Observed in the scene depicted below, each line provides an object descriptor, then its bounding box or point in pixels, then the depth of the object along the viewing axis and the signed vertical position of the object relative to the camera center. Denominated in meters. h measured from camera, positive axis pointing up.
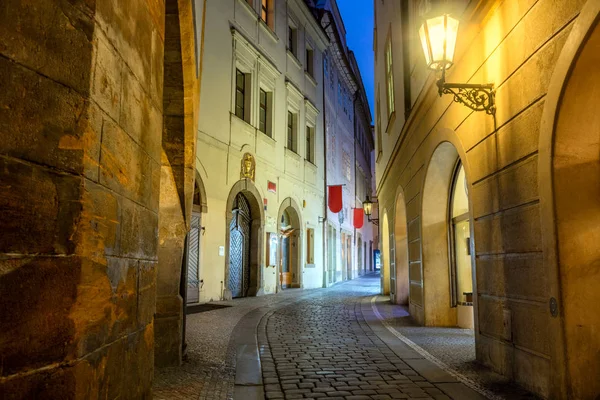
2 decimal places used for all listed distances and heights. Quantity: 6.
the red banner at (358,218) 29.05 +3.13
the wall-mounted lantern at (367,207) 21.23 +2.77
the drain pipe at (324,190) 23.16 +3.92
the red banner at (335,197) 23.16 +3.46
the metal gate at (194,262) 12.82 +0.18
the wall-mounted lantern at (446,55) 5.00 +2.28
